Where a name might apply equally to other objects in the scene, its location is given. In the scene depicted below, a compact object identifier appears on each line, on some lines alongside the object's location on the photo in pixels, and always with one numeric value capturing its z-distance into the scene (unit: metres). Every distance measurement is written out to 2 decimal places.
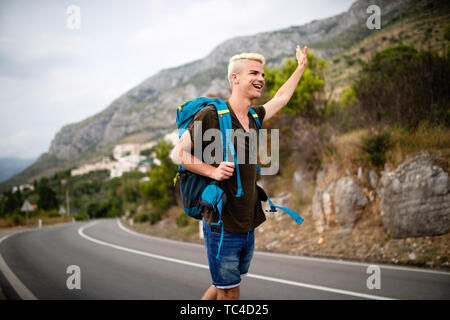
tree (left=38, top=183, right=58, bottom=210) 64.31
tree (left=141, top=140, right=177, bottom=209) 21.27
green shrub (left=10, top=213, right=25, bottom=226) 30.14
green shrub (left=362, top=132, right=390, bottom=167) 8.16
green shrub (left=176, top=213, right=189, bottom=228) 16.52
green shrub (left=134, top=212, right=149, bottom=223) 25.72
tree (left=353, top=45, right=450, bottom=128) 8.05
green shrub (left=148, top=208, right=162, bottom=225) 21.75
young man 1.72
